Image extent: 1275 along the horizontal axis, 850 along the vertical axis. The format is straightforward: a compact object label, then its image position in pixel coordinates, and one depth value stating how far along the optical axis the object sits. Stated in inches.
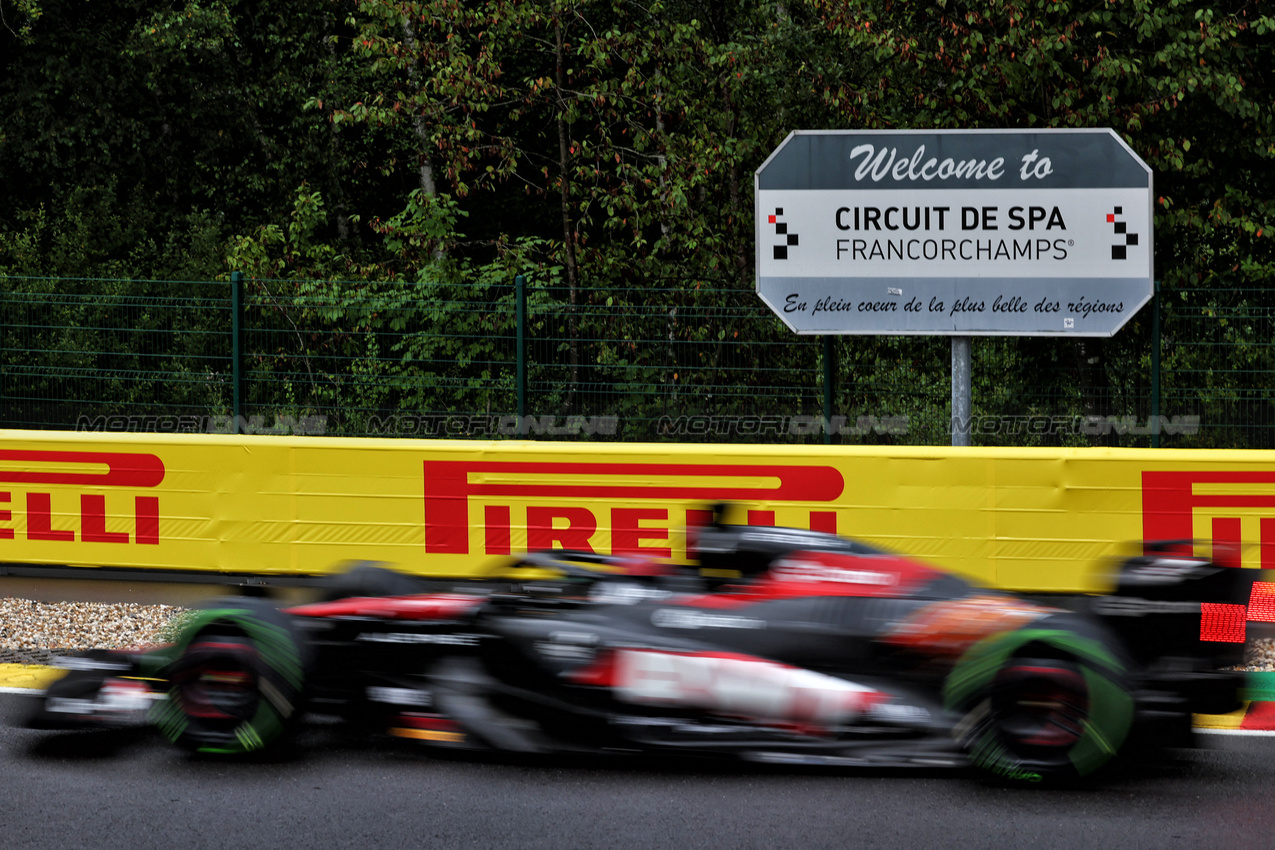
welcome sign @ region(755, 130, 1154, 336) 857.5
